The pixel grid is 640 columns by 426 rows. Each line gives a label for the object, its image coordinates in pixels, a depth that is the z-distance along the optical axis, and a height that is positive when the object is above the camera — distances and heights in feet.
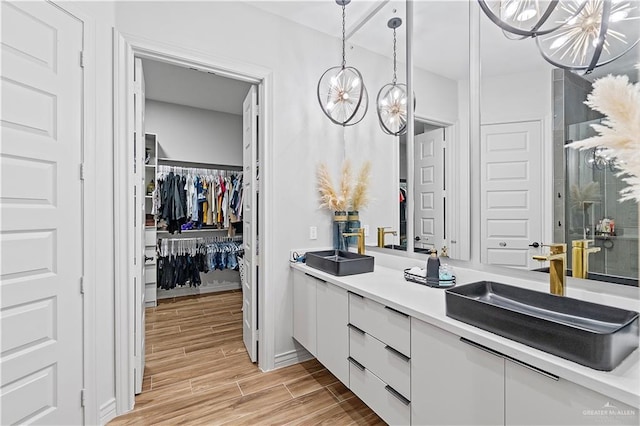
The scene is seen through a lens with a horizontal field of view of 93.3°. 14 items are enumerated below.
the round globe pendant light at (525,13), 4.25 +2.91
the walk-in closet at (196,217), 9.44 -0.19
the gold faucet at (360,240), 8.18 -0.73
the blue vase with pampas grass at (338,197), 8.64 +0.46
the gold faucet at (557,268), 4.10 -0.76
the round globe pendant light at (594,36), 4.00 +2.52
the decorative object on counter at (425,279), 5.68 -1.28
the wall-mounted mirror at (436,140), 5.95 +1.58
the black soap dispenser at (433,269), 5.75 -1.07
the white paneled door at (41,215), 4.81 -0.03
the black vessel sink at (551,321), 2.82 -1.25
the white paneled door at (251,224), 8.32 -0.32
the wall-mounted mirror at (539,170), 4.03 +0.67
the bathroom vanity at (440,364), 2.82 -1.88
